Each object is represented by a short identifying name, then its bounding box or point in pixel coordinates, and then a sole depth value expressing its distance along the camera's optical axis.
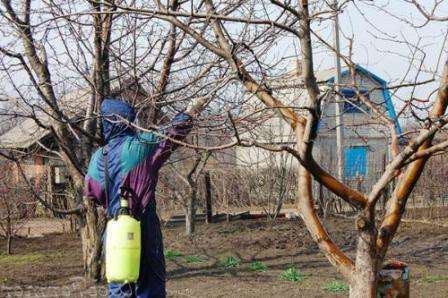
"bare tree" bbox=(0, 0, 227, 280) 7.02
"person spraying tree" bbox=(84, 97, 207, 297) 5.65
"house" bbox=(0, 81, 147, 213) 7.54
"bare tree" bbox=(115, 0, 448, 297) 4.13
